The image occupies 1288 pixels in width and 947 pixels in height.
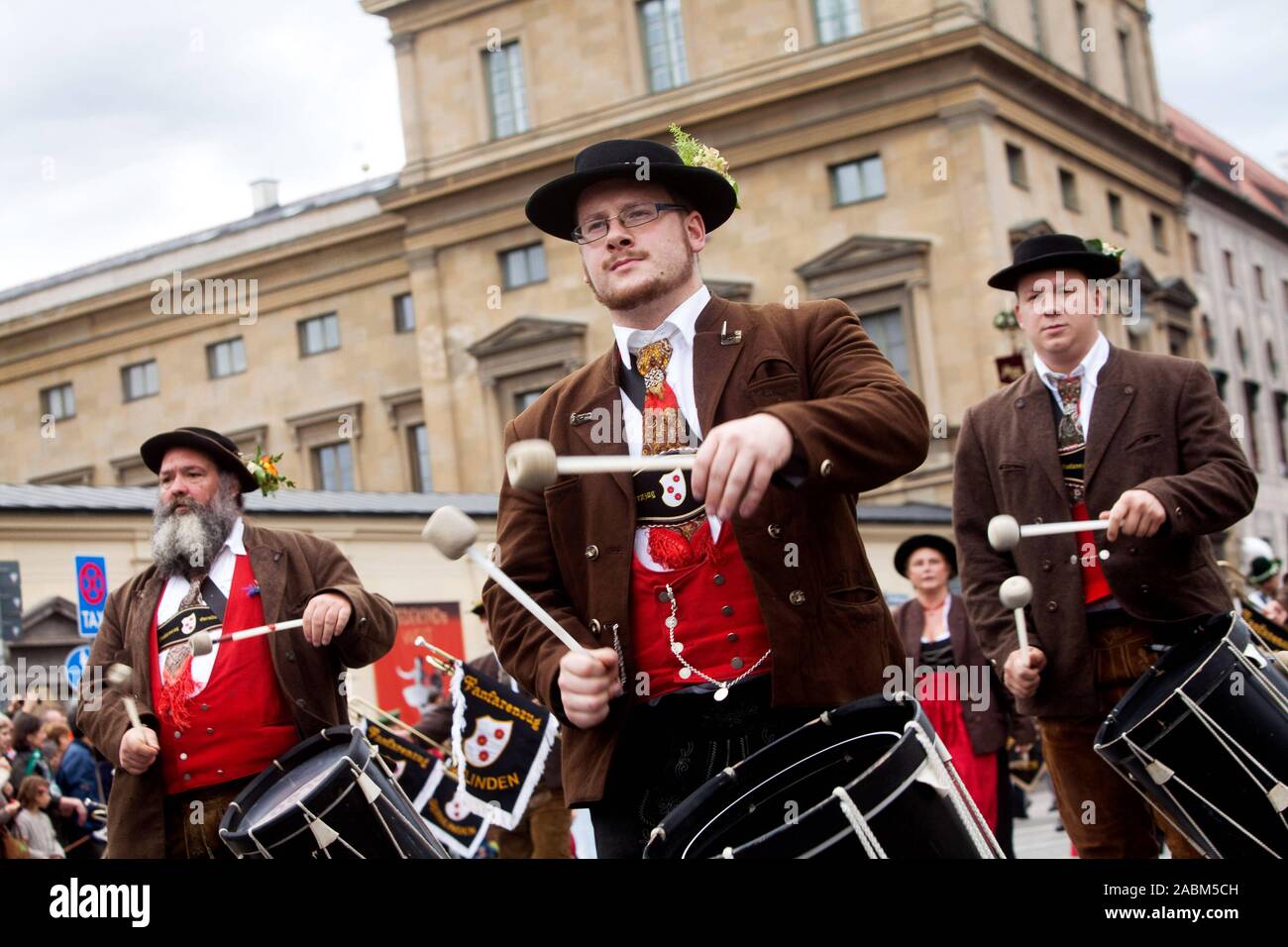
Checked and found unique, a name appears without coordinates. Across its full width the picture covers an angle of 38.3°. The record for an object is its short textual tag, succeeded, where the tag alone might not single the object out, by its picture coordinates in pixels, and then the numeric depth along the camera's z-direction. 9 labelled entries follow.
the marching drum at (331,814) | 5.29
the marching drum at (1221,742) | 4.59
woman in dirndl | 8.83
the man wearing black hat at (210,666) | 5.98
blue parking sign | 15.66
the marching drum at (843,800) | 3.41
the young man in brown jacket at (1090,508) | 5.24
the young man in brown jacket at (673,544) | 3.85
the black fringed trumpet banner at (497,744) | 10.11
